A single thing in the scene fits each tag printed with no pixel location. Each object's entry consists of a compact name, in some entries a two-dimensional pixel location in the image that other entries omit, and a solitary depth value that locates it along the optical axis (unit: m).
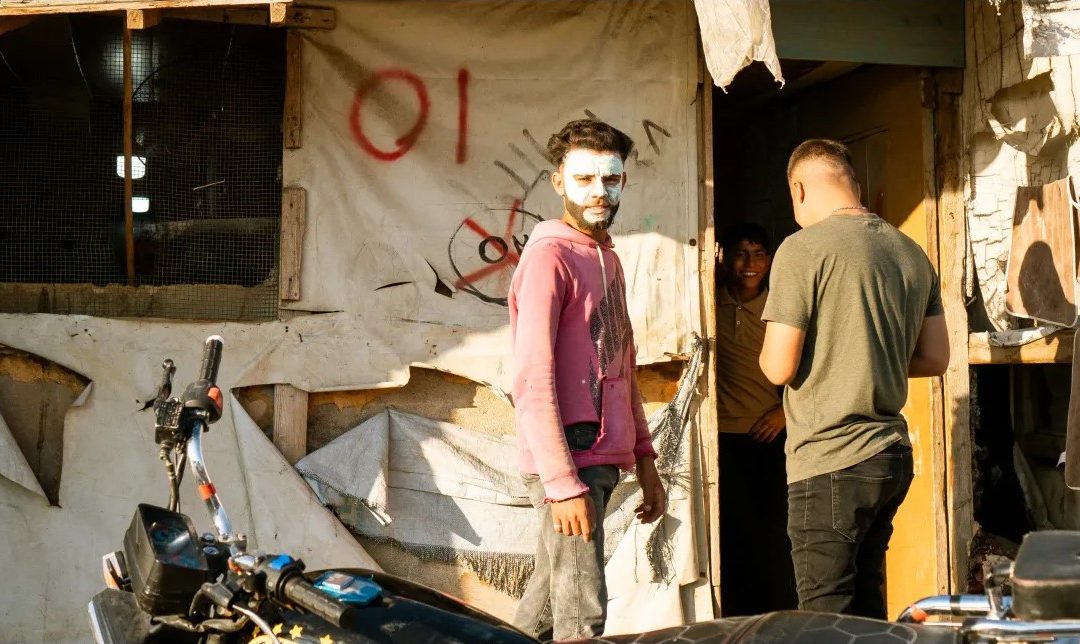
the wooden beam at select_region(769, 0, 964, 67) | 5.12
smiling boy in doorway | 5.66
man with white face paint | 3.15
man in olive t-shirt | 3.40
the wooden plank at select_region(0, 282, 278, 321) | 5.12
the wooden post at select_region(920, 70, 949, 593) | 5.30
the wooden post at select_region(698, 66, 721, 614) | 5.18
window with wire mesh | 5.20
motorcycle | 1.90
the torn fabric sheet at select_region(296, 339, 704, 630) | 5.06
